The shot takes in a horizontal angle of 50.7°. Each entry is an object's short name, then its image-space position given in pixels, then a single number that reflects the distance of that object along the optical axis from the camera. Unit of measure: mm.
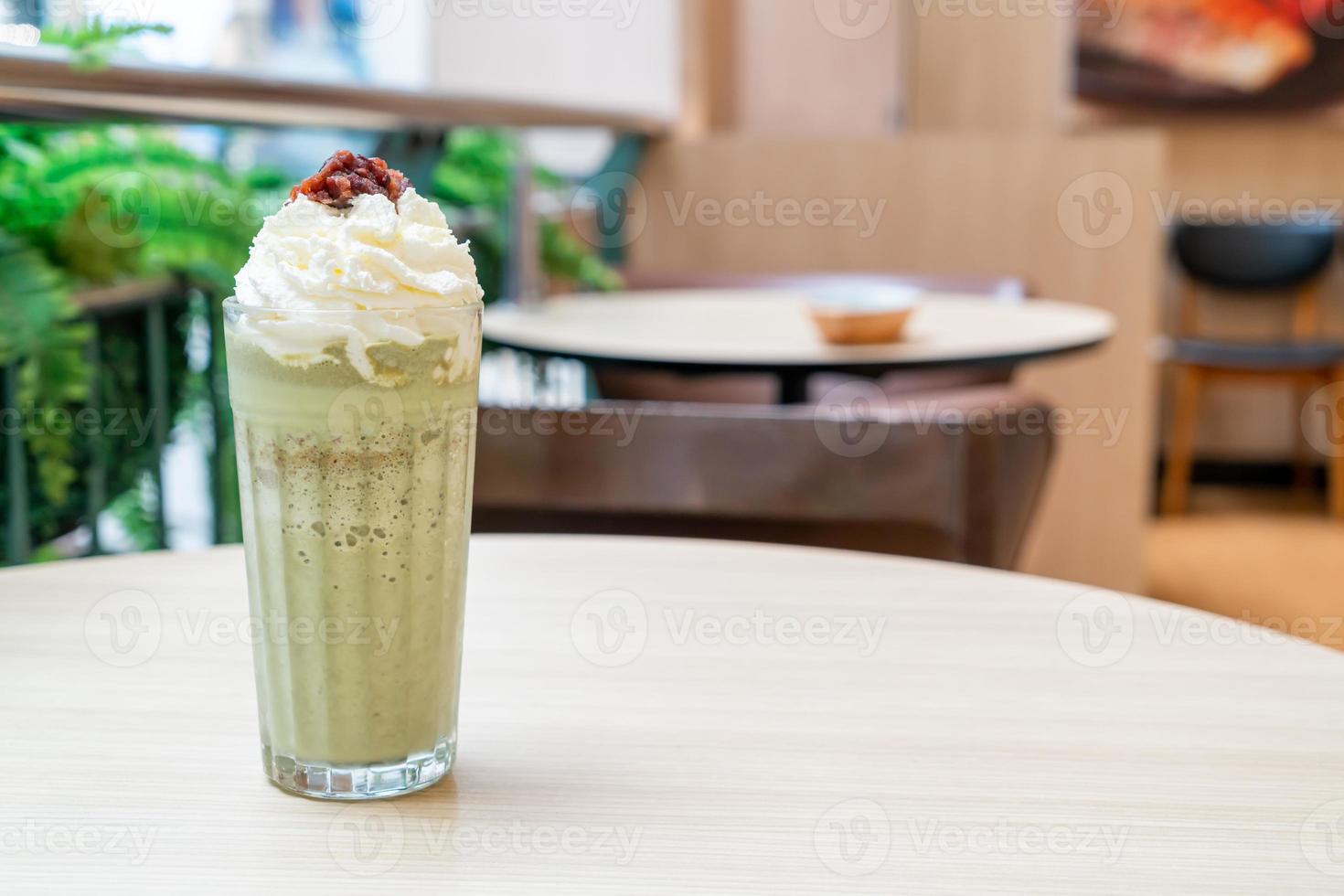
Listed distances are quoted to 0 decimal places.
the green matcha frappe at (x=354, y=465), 575
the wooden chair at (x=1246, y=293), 4961
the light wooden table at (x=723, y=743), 539
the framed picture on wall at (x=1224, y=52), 5277
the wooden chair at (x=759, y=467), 1411
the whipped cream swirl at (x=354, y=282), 572
